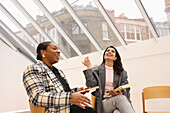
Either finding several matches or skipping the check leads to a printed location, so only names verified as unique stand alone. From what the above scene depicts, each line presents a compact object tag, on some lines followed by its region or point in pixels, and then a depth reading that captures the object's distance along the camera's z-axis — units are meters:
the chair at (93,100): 2.38
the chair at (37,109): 1.42
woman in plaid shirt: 1.35
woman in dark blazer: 2.20
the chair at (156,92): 2.86
